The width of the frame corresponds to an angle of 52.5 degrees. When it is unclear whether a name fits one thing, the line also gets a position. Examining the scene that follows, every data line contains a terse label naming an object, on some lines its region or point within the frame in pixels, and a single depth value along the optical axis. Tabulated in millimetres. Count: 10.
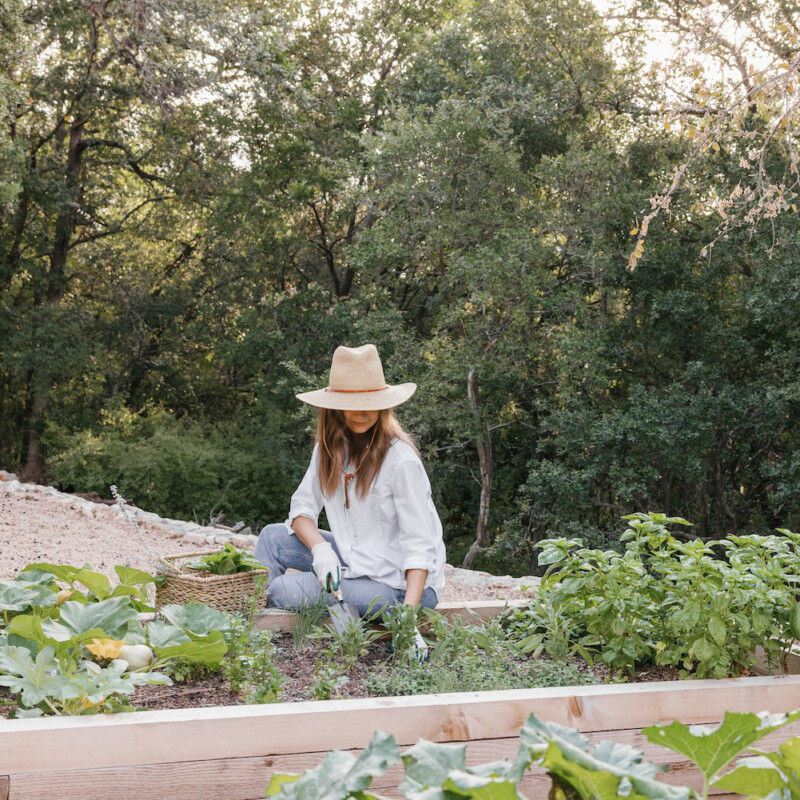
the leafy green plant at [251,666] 1991
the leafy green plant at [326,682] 2048
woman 2801
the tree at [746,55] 7242
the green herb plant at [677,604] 2131
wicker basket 2732
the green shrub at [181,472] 9875
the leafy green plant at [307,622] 2574
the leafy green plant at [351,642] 2345
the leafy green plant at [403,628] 2434
